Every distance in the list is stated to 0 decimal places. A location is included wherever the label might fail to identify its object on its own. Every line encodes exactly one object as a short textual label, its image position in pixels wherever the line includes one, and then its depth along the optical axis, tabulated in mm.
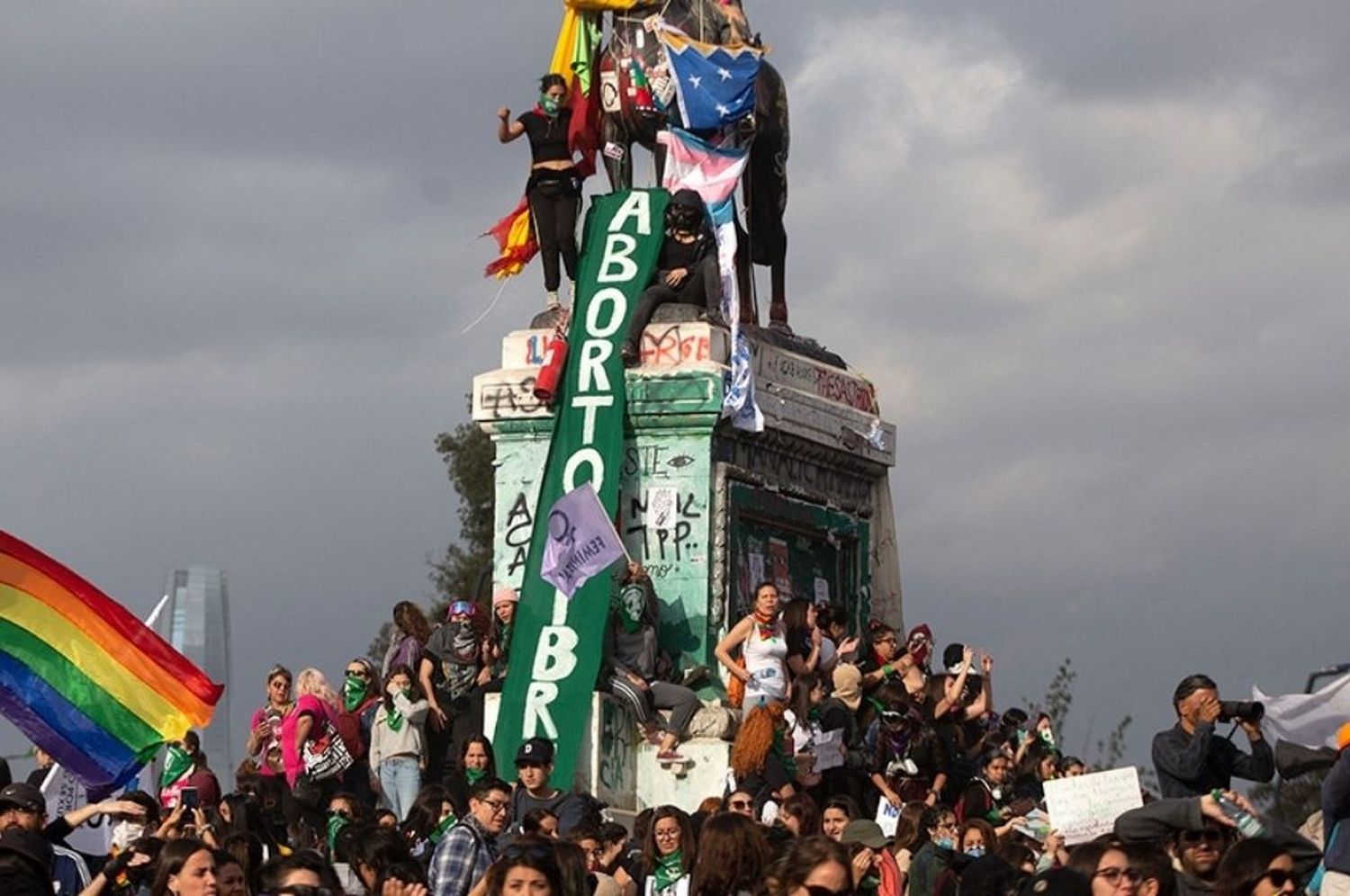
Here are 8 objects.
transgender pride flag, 25859
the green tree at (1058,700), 36438
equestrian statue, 25938
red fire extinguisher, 24969
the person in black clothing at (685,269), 25094
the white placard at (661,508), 24875
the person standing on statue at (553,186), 25734
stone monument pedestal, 24719
